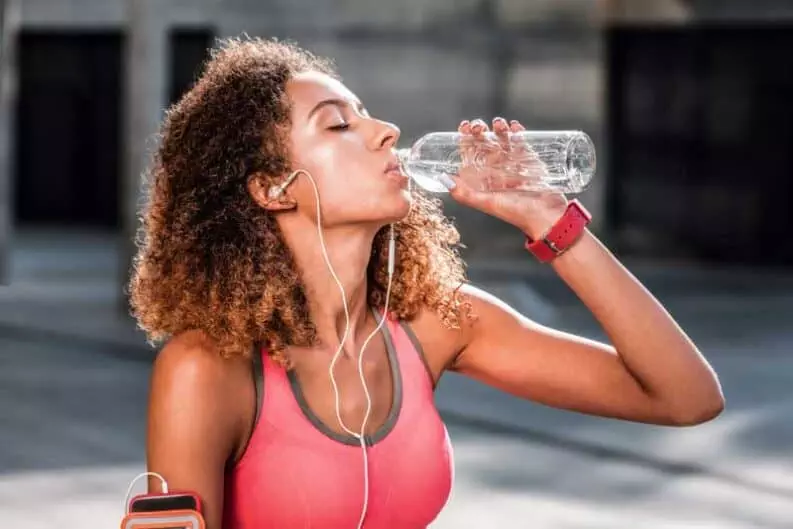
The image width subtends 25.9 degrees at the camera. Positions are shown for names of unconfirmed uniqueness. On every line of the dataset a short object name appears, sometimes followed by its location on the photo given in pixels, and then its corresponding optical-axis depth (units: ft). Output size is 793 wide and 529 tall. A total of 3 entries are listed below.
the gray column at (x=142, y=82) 46.57
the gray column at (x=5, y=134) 56.44
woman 10.31
